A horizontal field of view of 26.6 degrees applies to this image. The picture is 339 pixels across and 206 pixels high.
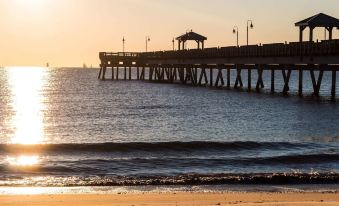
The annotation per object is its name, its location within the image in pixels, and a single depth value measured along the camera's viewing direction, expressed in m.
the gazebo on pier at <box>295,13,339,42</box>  54.72
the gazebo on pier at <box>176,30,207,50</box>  85.25
